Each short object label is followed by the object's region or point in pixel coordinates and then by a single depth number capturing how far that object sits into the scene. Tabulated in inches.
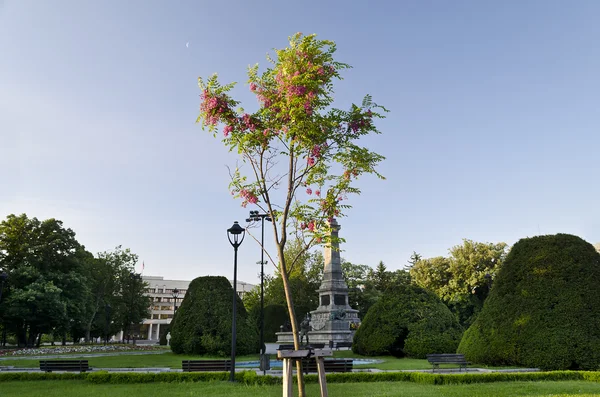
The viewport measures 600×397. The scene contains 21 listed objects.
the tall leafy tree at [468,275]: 1638.8
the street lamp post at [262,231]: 967.3
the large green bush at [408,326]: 813.2
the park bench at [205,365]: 585.9
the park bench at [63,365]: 605.3
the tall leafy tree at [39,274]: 1363.2
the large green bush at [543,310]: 540.4
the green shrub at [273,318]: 1870.1
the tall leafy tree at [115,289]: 2059.5
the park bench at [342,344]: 1264.5
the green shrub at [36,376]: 560.4
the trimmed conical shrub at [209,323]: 867.4
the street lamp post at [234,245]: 509.4
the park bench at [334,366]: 561.0
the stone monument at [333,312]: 1391.5
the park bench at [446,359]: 561.8
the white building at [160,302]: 4293.8
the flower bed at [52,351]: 1161.9
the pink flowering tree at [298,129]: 317.4
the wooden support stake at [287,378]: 244.3
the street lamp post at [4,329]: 901.8
